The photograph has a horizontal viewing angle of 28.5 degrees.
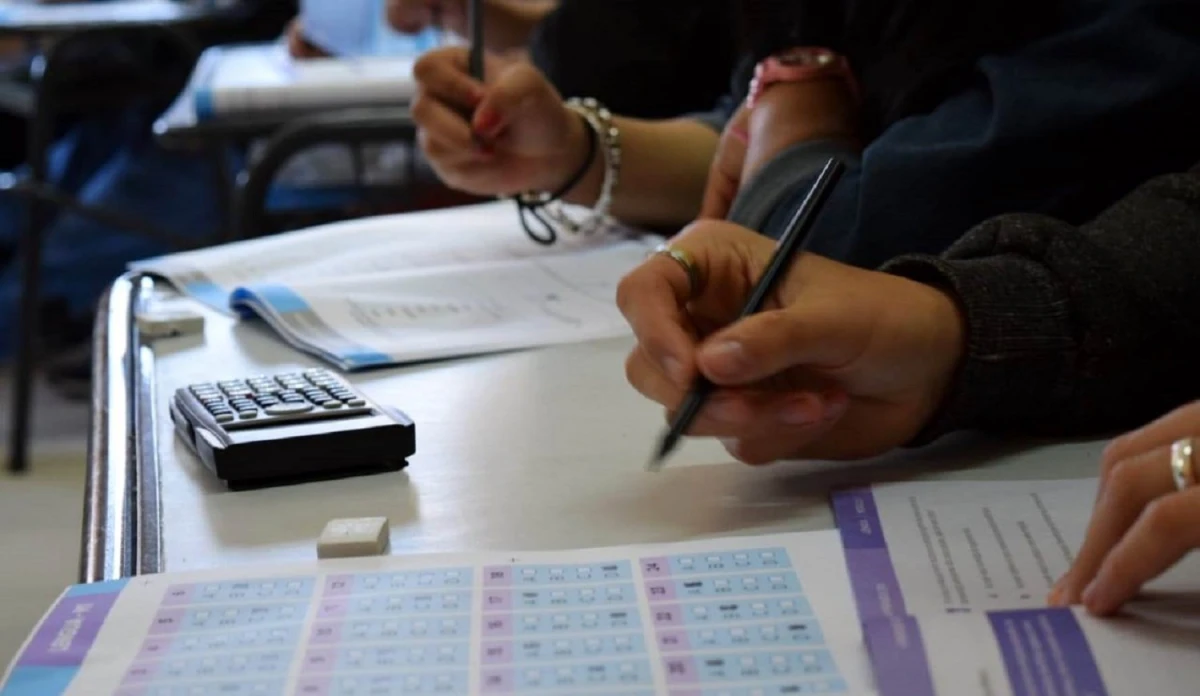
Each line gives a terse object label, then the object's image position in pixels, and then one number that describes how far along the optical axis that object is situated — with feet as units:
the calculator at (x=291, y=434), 3.17
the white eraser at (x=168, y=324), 3.95
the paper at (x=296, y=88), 6.89
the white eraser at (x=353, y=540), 2.92
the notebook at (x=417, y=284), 3.88
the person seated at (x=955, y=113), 3.49
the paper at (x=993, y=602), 2.57
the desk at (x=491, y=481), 3.00
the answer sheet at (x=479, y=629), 2.61
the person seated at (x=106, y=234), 12.09
